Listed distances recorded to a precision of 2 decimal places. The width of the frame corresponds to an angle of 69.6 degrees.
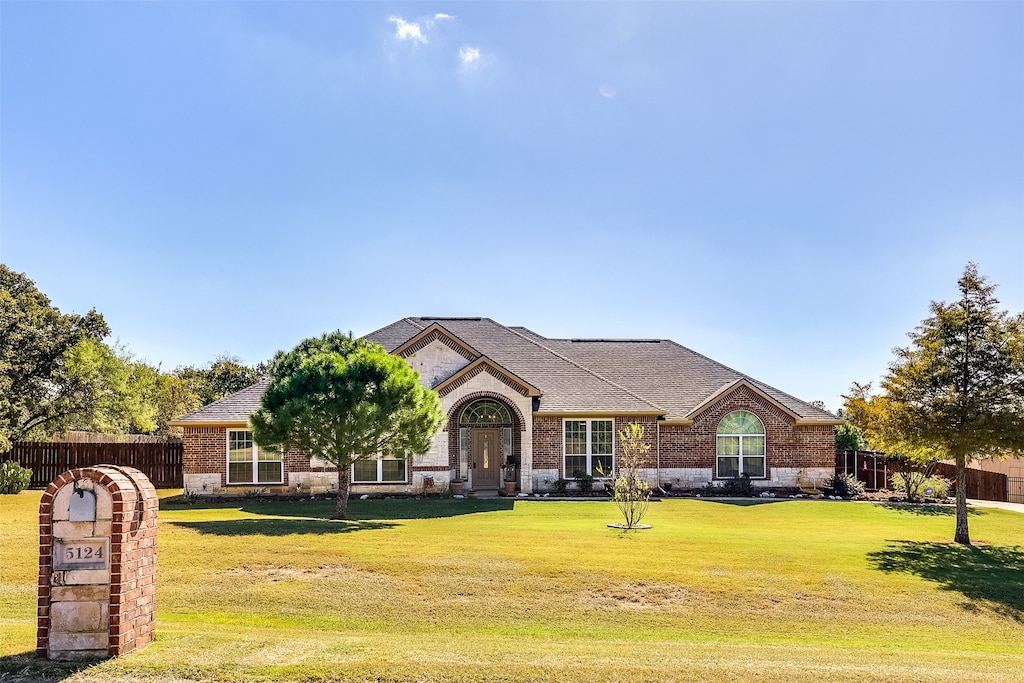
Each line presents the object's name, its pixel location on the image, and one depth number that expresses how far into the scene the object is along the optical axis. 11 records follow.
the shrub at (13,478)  27.05
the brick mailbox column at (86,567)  7.60
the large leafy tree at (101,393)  36.31
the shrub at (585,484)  27.23
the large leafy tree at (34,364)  31.90
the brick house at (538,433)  26.61
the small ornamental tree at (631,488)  18.66
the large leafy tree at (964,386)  17.61
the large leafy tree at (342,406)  20.03
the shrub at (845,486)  28.25
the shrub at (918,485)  27.03
